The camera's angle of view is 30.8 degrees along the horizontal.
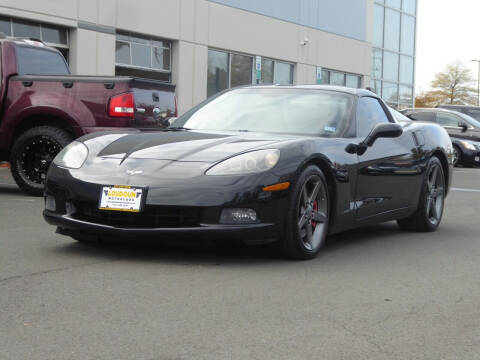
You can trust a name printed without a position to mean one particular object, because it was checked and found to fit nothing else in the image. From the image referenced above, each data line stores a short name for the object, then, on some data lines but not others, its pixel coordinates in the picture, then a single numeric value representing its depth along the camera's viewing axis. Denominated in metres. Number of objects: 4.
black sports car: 5.49
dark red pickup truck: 10.13
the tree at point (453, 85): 80.75
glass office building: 21.75
